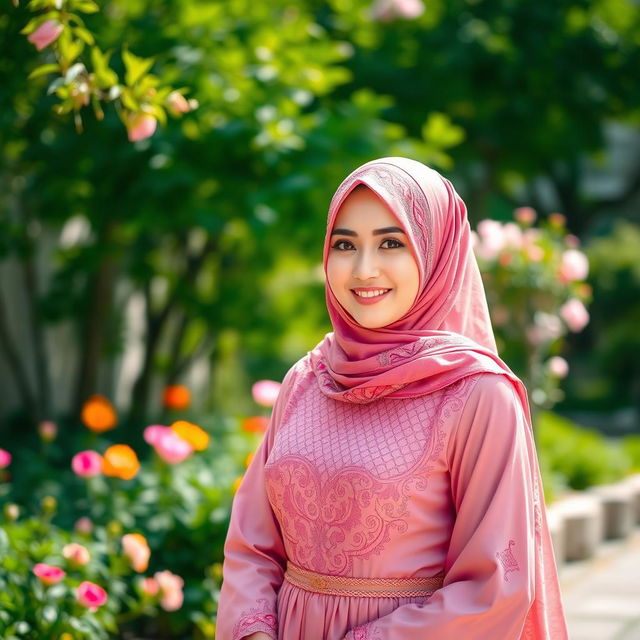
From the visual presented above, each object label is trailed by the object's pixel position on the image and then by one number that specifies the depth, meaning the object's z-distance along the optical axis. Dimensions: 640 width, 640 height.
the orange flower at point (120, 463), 3.79
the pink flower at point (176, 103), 2.68
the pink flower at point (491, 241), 5.65
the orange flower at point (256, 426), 4.86
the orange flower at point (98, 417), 4.46
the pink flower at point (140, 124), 2.73
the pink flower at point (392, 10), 6.62
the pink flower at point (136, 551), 3.37
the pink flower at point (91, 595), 3.06
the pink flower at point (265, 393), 4.63
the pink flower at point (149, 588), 3.49
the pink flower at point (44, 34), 2.54
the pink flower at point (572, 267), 5.66
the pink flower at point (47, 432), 4.55
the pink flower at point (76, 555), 3.28
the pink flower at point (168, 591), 3.46
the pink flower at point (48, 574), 3.08
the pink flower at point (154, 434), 4.03
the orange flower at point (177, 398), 5.47
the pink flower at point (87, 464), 3.74
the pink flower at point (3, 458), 3.66
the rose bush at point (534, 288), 5.70
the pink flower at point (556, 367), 5.93
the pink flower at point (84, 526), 3.88
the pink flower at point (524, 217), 5.86
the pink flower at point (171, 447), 3.97
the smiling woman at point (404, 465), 1.88
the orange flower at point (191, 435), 4.08
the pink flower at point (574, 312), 5.79
